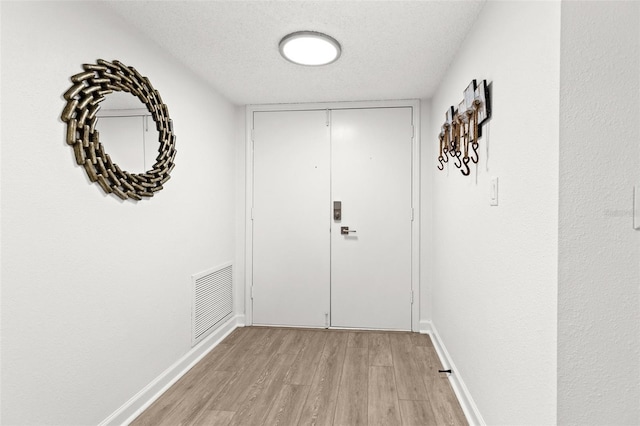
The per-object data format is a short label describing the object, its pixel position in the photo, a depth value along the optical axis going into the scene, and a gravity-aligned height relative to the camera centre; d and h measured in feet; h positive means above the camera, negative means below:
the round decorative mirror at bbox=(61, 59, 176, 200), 5.68 +1.38
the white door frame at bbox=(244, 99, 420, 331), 11.96 +1.87
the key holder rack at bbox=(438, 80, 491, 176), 6.19 +1.68
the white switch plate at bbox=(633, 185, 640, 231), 3.81 +0.06
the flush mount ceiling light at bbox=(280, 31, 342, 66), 7.42 +3.35
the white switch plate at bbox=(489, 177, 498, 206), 5.70 +0.31
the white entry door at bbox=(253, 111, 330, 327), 12.35 -0.24
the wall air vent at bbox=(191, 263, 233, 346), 9.73 -2.52
